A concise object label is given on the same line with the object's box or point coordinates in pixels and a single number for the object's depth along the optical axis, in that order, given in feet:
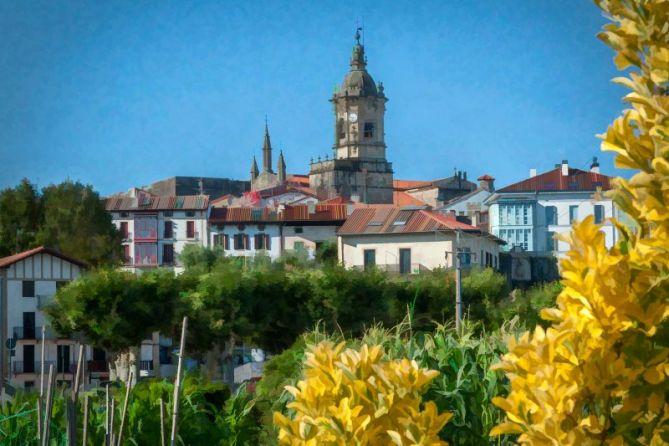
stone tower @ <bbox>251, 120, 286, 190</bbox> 572.71
